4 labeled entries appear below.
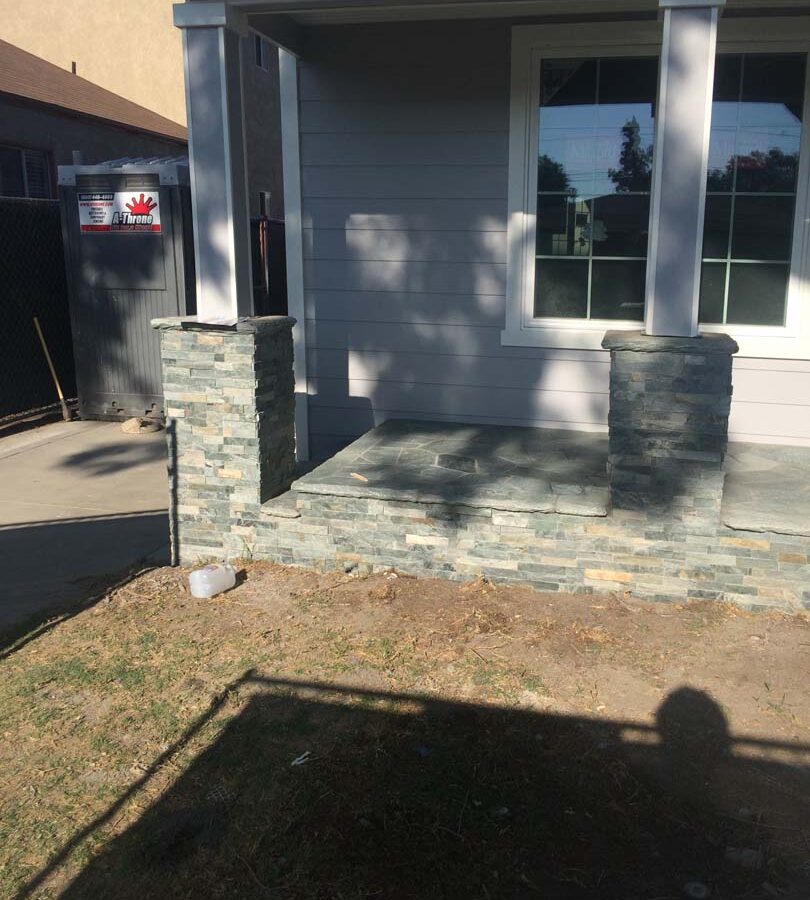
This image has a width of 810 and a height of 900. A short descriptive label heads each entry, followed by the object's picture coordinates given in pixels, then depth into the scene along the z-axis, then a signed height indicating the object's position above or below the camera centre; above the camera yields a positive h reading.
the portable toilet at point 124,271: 8.47 -0.11
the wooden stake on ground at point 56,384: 8.97 -1.26
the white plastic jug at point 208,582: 4.65 -1.68
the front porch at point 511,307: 4.35 -0.32
